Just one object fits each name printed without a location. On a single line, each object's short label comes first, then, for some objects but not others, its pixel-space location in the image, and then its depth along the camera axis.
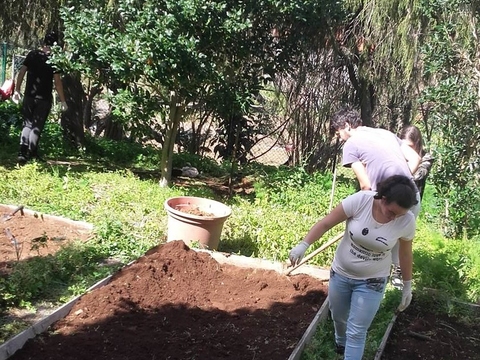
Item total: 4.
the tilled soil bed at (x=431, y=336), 3.92
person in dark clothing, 7.44
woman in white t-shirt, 2.93
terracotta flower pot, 4.89
